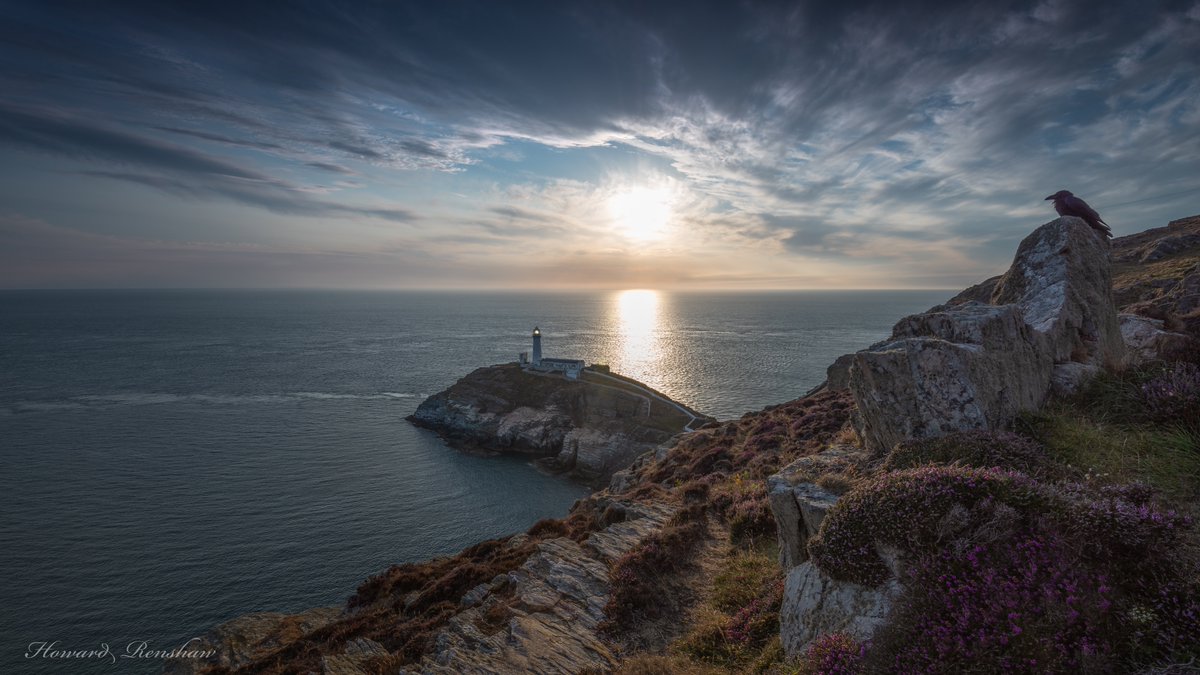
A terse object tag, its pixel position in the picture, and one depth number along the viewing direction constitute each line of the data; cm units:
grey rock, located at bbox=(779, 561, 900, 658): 679
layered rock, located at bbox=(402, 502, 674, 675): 1090
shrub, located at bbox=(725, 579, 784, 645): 953
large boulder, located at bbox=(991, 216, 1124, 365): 1317
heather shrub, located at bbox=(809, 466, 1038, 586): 661
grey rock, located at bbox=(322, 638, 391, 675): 1273
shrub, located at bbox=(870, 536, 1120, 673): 493
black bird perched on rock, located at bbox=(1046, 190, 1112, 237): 1538
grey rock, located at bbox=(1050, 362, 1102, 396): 1175
